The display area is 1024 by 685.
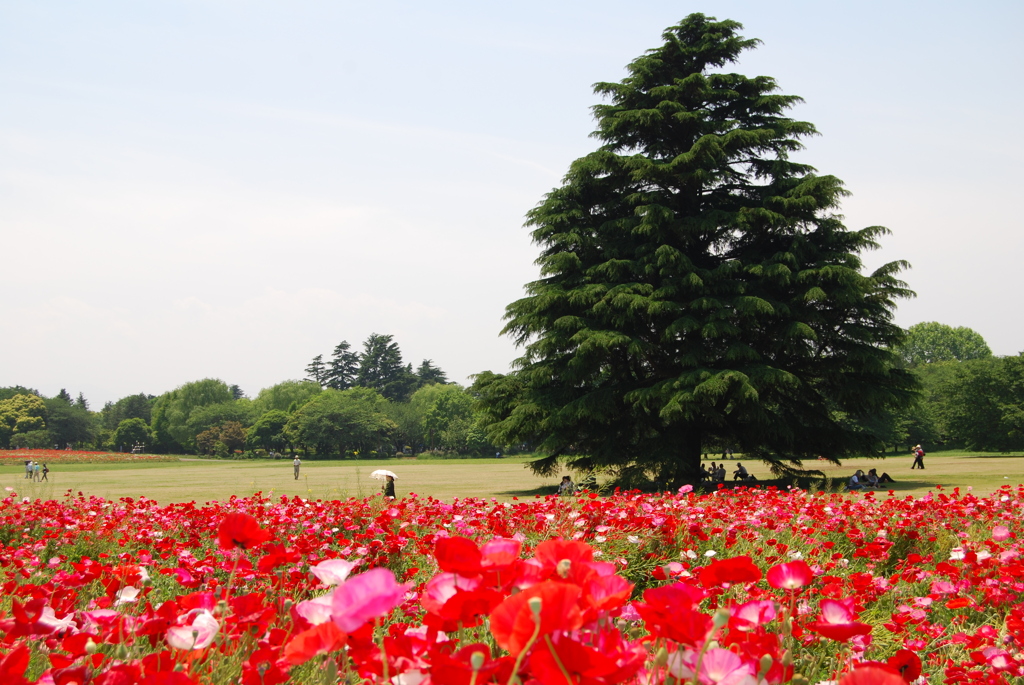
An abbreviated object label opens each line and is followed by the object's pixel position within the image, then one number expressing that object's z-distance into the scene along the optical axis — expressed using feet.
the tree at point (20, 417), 335.88
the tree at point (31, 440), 330.75
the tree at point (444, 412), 304.71
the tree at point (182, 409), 338.95
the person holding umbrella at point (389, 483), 61.36
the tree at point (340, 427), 275.80
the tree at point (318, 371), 481.05
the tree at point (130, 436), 369.50
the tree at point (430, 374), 482.69
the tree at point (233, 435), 305.73
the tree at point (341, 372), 477.36
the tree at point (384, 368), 458.50
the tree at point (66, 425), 352.08
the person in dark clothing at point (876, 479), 76.78
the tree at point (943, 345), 341.62
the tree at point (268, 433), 304.71
